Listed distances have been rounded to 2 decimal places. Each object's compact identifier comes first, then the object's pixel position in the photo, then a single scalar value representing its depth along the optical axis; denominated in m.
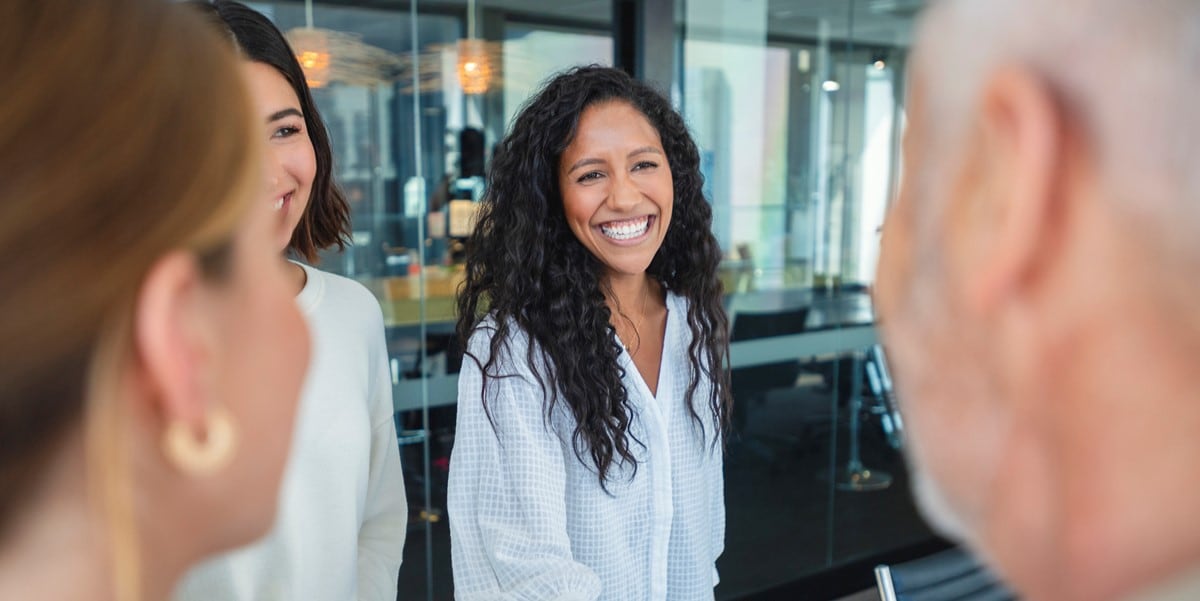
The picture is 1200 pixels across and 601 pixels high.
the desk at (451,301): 3.98
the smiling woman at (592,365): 1.56
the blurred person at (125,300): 0.47
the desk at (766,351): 3.69
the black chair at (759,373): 4.32
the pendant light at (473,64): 4.27
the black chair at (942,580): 1.85
